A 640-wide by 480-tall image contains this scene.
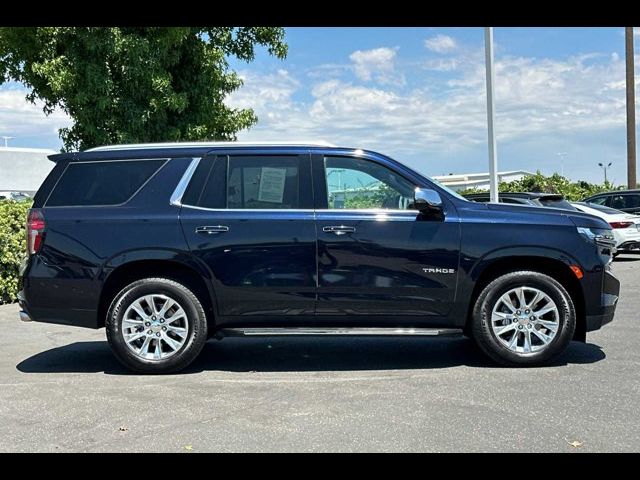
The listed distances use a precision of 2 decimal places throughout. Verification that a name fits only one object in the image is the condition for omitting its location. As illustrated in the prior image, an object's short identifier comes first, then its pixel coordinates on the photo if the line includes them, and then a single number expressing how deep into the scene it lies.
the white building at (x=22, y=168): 45.75
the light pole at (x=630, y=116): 22.55
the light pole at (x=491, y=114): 12.09
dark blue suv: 5.45
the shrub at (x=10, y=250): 9.16
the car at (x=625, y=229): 13.35
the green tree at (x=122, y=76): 11.23
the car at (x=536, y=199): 12.72
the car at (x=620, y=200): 15.16
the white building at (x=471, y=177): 45.41
